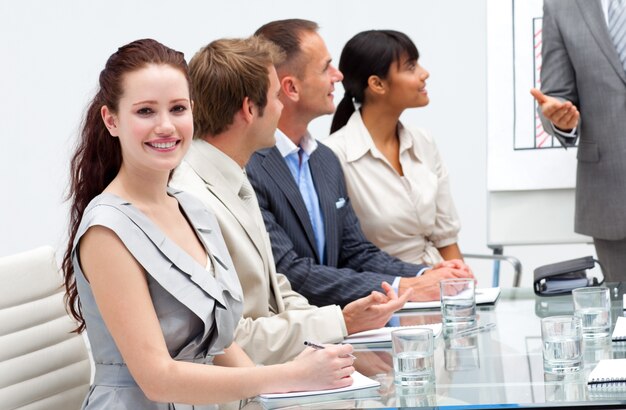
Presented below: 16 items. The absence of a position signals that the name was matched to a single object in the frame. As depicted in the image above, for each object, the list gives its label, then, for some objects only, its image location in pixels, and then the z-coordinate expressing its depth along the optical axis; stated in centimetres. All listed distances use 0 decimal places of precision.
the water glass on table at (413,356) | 260
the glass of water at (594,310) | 304
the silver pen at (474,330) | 326
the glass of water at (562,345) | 261
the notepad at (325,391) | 252
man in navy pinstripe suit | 424
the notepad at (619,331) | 296
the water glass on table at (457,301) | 334
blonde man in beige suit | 326
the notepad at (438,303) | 381
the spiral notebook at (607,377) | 241
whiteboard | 614
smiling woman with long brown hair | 253
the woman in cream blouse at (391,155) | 515
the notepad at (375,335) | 320
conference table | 241
